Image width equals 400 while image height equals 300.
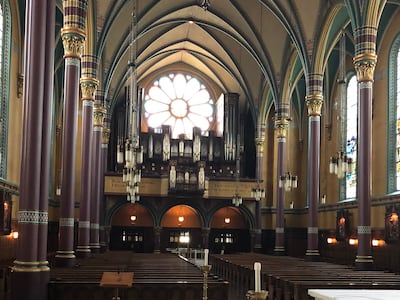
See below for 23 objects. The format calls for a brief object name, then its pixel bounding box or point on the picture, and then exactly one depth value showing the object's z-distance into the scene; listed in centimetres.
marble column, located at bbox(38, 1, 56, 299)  1336
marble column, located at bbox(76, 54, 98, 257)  2484
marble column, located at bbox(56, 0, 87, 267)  1933
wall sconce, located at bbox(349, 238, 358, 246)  3053
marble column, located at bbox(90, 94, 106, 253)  2991
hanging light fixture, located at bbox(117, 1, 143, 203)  2250
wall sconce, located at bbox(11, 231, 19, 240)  2662
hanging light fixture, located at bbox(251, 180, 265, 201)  3456
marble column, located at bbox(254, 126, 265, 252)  3956
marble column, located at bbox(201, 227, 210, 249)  3950
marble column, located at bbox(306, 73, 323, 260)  2784
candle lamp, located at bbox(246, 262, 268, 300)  573
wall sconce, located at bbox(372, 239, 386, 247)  2749
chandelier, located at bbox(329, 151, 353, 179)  1894
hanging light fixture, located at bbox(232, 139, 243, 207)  3656
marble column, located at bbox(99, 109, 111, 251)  3690
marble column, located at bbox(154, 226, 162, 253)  3875
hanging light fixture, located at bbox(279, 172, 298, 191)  2797
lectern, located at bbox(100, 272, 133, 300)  936
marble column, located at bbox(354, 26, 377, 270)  2195
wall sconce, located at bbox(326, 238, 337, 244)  3347
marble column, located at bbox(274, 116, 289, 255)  3419
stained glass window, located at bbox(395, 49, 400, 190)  2732
